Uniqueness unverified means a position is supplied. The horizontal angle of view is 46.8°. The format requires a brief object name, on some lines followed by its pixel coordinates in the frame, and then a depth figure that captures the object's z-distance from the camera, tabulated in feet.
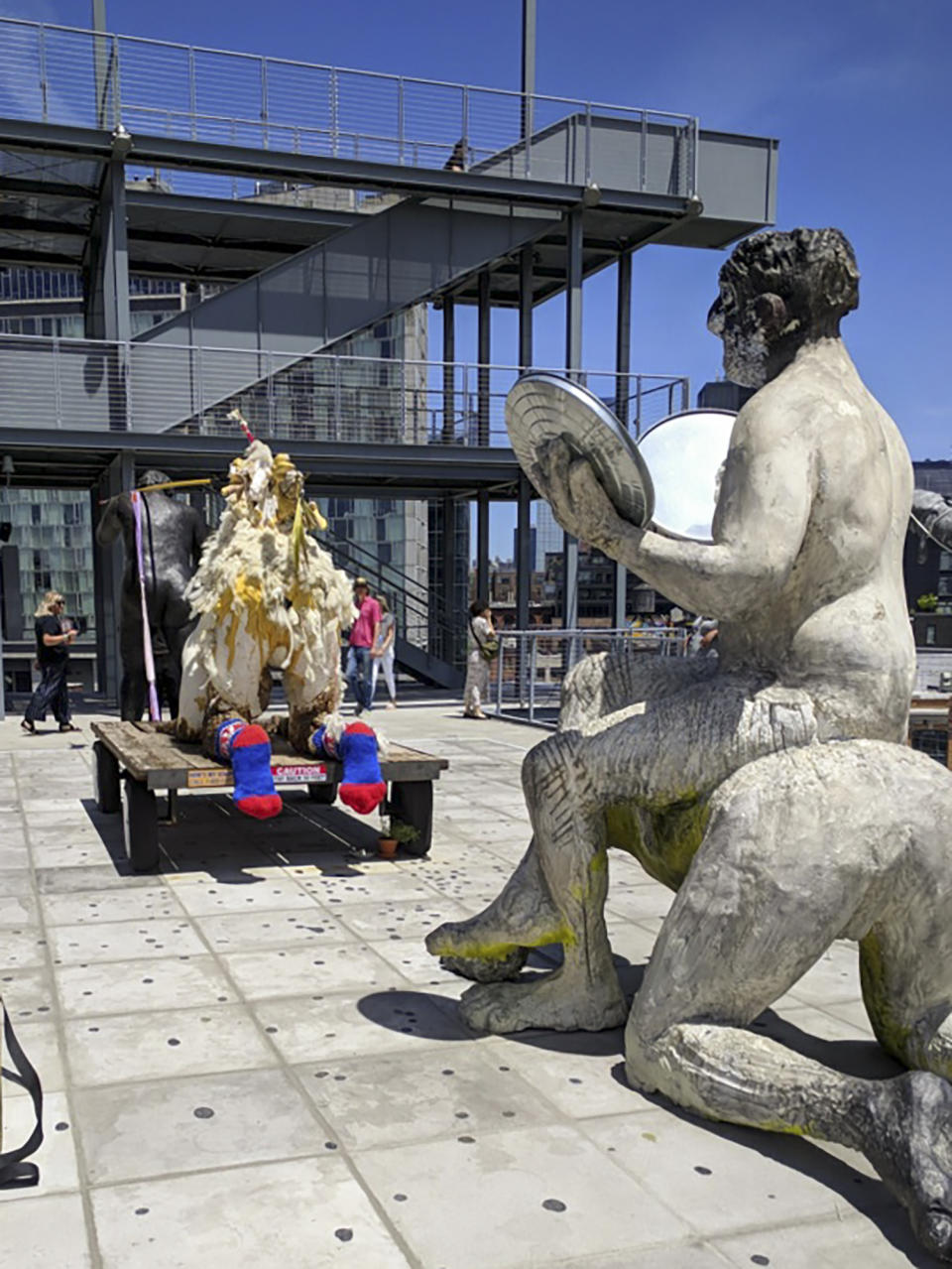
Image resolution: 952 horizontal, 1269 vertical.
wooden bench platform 17.94
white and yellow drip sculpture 19.48
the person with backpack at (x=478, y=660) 43.32
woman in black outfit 36.86
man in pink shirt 43.55
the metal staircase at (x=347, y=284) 45.91
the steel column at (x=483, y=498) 57.72
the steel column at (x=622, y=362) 49.47
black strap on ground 8.31
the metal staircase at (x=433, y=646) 56.49
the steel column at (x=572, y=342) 48.49
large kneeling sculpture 8.85
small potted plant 19.62
